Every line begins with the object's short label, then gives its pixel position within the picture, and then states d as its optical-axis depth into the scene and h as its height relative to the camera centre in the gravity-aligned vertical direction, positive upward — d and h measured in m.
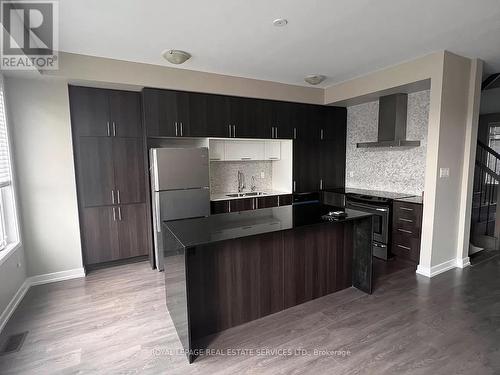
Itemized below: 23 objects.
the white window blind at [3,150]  2.81 +0.14
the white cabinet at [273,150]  4.82 +0.19
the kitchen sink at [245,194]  4.46 -0.56
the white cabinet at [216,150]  4.25 +0.18
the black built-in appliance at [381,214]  3.91 -0.79
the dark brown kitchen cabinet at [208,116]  3.84 +0.65
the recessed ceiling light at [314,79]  4.03 +1.21
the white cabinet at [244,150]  4.44 +0.18
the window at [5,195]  2.83 -0.33
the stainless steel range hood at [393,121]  4.13 +0.59
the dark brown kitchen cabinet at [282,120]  4.50 +0.67
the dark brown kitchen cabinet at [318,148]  4.78 +0.22
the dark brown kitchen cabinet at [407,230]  3.61 -0.96
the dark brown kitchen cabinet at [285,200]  4.64 -0.66
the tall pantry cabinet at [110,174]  3.48 -0.15
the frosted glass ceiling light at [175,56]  3.03 +1.19
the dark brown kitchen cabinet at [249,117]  4.16 +0.68
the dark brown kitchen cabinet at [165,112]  3.54 +0.65
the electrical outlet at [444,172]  3.26 -0.16
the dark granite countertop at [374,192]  4.12 -0.54
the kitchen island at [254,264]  2.17 -0.94
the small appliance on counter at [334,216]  2.59 -0.54
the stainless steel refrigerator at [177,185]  3.54 -0.31
